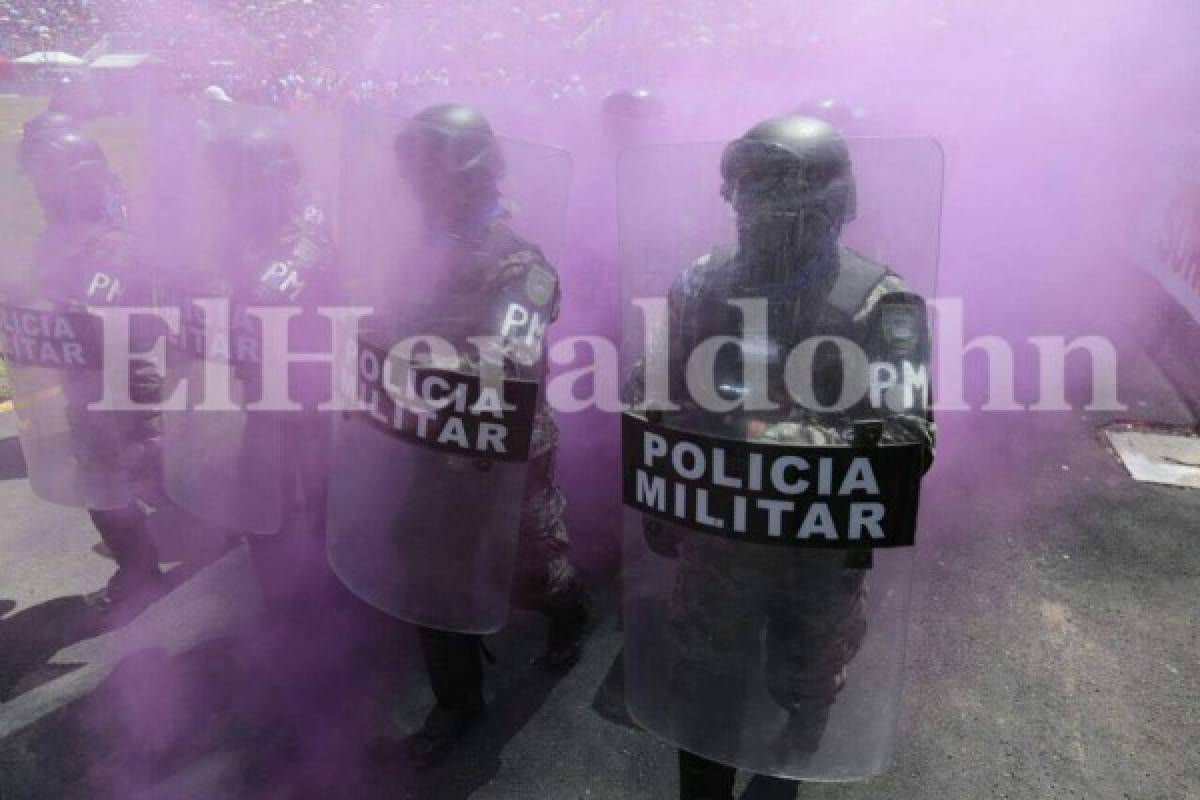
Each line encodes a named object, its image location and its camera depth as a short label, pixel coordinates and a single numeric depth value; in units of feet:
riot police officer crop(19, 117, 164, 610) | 9.69
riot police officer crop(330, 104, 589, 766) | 7.04
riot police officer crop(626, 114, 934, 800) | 5.57
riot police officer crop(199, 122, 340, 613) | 9.04
